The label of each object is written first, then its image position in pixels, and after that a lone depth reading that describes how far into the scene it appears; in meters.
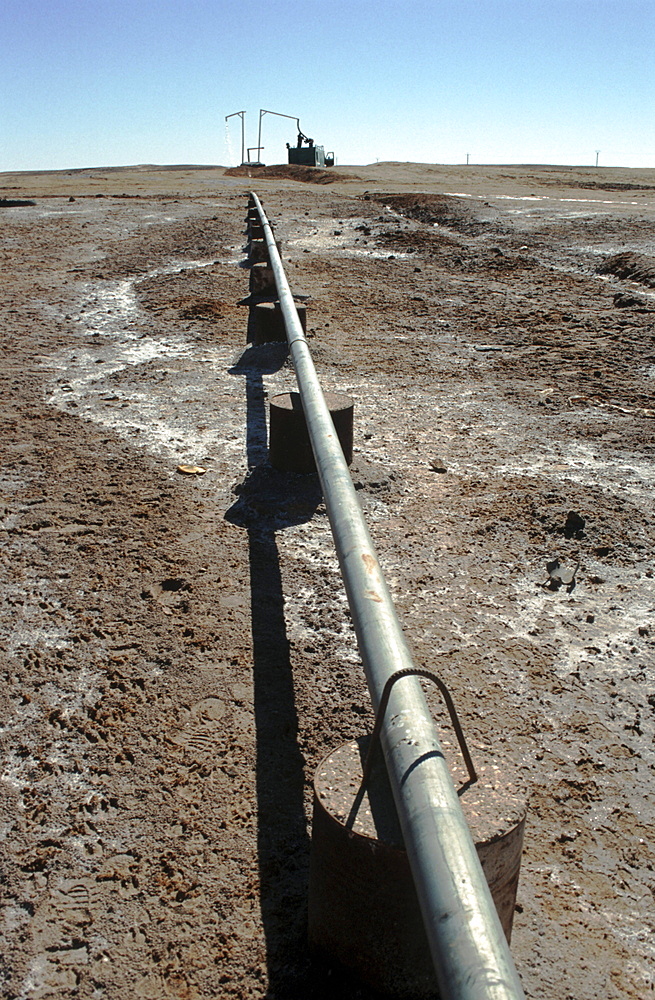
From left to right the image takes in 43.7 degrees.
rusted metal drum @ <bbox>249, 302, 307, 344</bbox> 6.45
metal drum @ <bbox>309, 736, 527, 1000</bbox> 1.61
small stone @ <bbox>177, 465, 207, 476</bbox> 4.30
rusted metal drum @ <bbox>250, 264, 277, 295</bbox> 7.42
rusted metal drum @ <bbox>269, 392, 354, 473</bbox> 4.18
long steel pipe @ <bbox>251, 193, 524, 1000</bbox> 1.17
